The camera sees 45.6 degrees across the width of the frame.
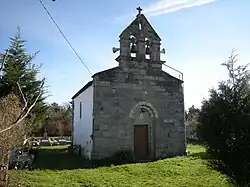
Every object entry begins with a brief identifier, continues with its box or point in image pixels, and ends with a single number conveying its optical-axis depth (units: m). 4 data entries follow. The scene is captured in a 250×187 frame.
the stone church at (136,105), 18.90
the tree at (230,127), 8.40
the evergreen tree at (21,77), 16.12
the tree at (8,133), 9.33
